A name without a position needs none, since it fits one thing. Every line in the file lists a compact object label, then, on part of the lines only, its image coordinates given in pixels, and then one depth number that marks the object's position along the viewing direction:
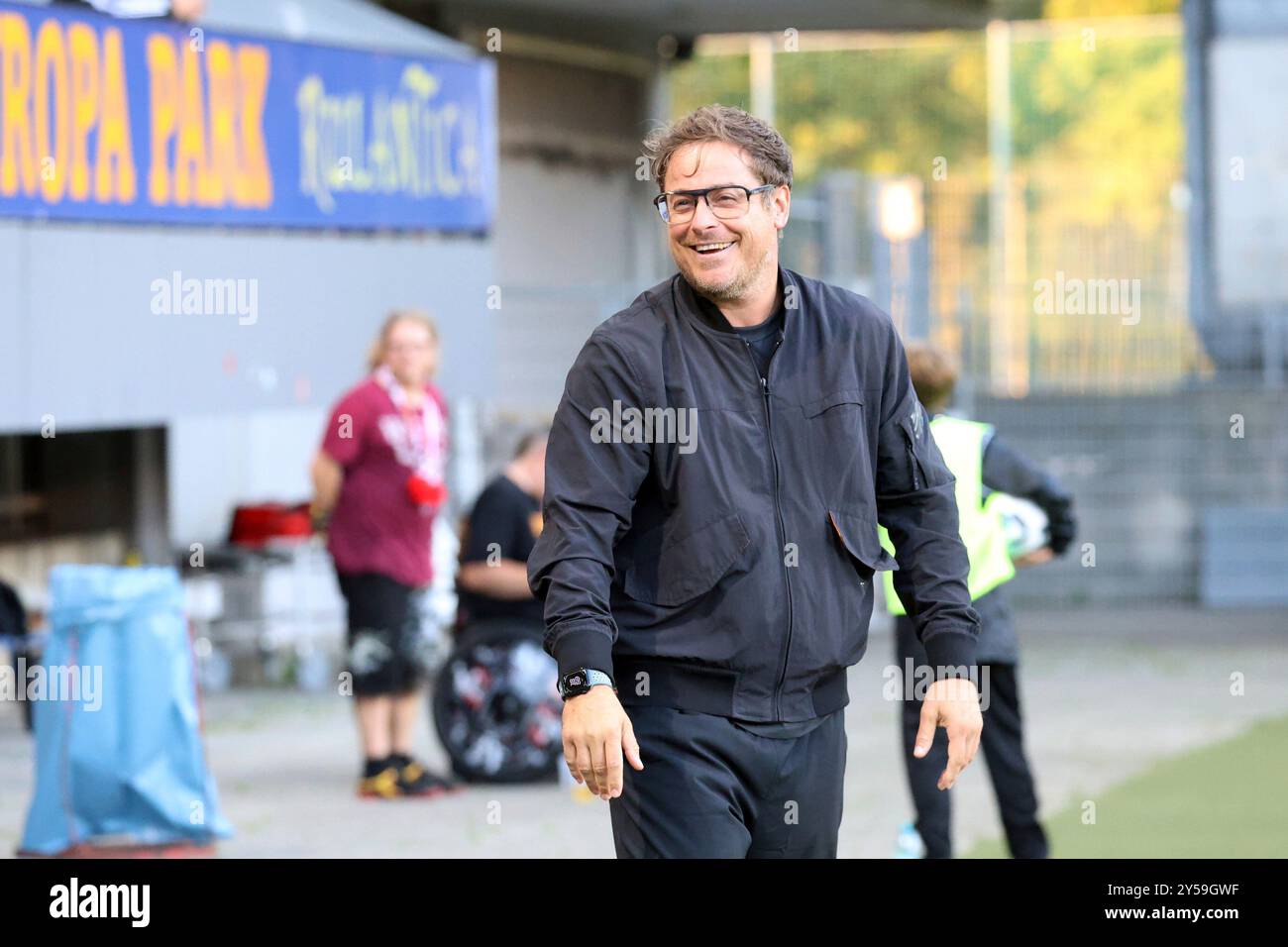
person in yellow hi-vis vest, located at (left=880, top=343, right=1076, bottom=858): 12.02
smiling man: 7.42
